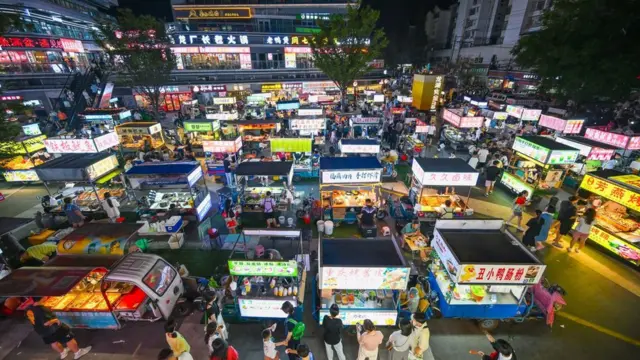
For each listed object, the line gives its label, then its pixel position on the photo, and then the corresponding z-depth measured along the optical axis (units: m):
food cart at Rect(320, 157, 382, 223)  12.83
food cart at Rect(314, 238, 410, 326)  7.32
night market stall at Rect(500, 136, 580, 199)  14.22
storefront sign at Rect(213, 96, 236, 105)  32.44
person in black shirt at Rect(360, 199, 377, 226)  12.41
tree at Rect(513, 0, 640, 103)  16.39
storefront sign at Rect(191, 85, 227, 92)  40.02
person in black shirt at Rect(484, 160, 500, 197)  15.66
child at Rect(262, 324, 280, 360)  6.00
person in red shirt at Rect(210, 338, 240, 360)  5.70
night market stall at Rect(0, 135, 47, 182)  18.02
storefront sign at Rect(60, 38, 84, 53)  33.50
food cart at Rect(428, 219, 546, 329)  7.07
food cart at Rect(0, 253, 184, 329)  7.50
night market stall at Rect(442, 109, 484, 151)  21.52
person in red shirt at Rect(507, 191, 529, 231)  12.31
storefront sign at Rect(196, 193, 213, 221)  13.69
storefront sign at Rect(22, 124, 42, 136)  20.09
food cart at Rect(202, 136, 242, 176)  18.44
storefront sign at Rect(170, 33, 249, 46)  44.19
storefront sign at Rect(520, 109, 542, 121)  24.11
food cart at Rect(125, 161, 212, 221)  13.32
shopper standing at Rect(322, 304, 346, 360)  6.32
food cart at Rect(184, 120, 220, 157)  22.22
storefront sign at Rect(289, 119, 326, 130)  21.55
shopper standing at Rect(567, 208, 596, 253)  10.48
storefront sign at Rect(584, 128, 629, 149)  14.52
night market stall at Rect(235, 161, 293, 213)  13.87
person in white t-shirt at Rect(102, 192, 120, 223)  13.30
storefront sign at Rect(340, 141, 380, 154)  17.23
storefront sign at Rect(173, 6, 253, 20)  51.47
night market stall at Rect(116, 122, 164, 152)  21.22
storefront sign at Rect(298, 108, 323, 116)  26.24
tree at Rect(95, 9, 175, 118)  26.11
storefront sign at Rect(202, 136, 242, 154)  18.39
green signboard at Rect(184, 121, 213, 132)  22.17
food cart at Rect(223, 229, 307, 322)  7.94
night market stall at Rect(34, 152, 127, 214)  12.80
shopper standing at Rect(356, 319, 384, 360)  5.95
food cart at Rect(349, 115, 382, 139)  23.27
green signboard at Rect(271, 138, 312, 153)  18.36
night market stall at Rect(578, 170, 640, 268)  10.30
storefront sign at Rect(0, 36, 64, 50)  28.41
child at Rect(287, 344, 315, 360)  5.55
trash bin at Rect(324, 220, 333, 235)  11.93
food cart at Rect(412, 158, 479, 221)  12.40
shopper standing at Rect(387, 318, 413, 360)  5.91
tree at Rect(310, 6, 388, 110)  28.31
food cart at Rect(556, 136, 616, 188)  14.76
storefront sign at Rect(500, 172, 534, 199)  15.04
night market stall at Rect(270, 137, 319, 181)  18.39
